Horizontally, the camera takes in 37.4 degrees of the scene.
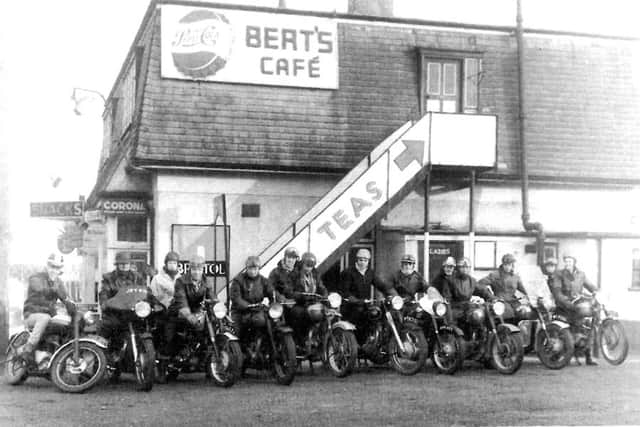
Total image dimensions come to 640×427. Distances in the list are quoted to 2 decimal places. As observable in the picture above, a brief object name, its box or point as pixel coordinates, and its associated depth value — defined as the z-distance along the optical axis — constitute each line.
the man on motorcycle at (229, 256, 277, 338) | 12.16
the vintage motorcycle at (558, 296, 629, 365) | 14.29
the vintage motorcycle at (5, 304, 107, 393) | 11.16
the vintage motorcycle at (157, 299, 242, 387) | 11.61
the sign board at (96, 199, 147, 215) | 20.31
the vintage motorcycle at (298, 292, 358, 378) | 12.40
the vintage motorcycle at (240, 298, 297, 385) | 11.79
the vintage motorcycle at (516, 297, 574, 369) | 13.62
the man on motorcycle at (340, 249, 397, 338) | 13.38
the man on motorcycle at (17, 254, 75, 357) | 11.66
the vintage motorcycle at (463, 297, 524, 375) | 13.02
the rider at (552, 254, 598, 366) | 14.41
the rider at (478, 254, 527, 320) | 14.38
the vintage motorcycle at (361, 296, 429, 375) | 12.75
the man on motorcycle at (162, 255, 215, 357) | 11.80
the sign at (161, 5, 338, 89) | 19.59
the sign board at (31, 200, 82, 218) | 19.22
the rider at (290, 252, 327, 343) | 12.84
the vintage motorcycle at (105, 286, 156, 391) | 11.25
